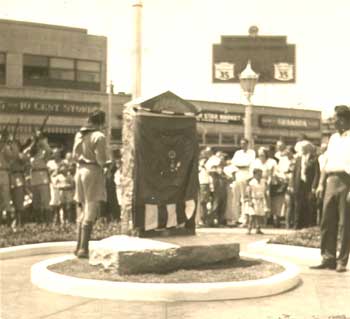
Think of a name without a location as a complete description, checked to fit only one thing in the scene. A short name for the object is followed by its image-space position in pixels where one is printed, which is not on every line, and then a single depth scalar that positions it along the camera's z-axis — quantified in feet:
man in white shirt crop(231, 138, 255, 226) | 54.34
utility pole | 39.73
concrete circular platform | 24.63
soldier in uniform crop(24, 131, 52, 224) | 52.31
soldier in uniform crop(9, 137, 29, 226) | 48.11
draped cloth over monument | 30.19
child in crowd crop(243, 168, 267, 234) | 49.11
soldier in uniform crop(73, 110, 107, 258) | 32.91
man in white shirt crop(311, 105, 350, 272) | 30.99
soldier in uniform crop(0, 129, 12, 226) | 45.10
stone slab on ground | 27.40
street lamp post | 70.64
